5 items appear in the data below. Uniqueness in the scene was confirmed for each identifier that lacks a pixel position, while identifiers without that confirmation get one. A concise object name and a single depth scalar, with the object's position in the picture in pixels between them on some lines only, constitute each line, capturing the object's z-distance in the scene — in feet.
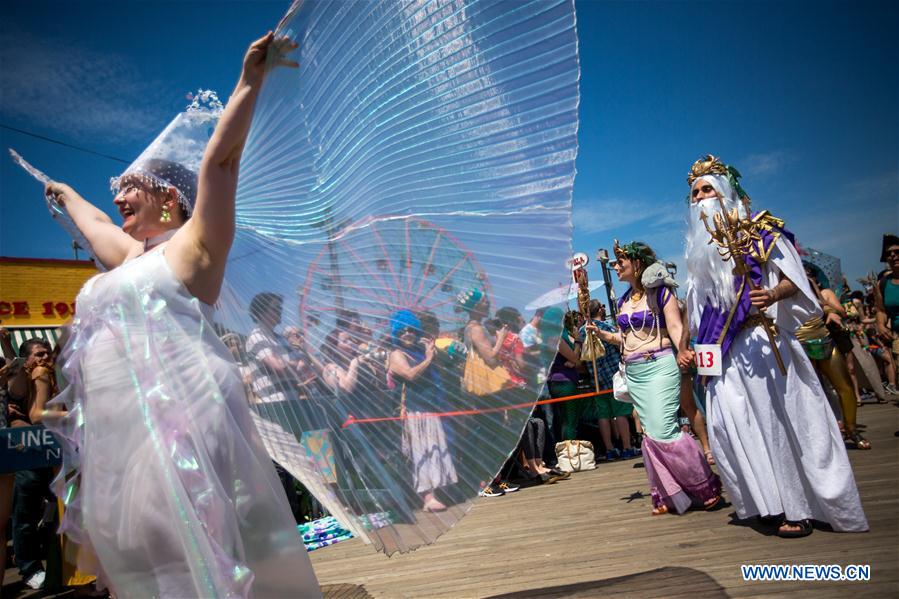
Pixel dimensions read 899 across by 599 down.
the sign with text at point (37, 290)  51.62
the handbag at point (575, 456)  22.88
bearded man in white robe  9.80
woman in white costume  4.70
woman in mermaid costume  12.89
